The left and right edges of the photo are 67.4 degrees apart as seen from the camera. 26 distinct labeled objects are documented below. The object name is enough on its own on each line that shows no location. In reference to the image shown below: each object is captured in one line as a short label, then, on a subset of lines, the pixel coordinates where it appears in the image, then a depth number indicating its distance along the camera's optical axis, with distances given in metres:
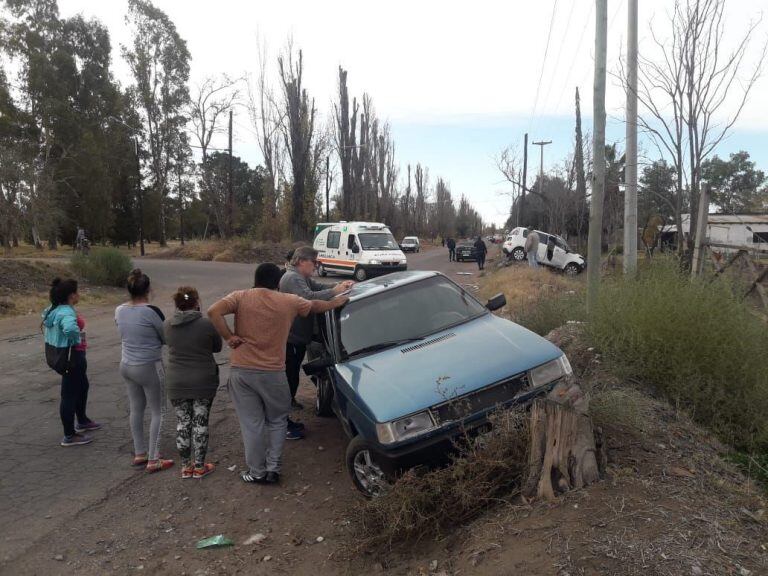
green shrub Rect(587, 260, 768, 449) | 5.08
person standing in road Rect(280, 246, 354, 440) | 5.38
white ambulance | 21.17
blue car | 3.82
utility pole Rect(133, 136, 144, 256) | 35.08
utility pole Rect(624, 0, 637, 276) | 9.68
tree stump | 3.40
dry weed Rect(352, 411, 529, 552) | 3.47
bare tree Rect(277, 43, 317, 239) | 36.16
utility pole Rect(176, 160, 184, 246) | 51.44
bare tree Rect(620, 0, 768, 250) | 8.20
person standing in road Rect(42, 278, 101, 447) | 5.25
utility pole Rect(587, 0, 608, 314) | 9.17
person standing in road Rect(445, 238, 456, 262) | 36.06
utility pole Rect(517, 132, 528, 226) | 36.12
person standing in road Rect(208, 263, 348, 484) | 4.41
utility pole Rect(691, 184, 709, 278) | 8.09
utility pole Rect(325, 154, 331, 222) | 46.47
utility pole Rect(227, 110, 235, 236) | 39.62
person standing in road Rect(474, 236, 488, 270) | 28.11
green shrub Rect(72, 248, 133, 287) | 18.64
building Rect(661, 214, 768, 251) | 34.66
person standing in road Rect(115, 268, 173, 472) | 4.78
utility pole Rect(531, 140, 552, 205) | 32.34
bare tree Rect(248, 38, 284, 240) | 39.38
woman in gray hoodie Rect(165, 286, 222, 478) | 4.58
